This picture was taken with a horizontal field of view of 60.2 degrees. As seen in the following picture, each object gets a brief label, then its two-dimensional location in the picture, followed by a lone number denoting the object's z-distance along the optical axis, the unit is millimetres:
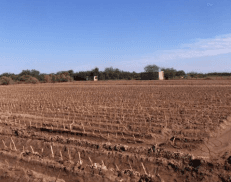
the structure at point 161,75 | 46234
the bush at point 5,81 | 42531
